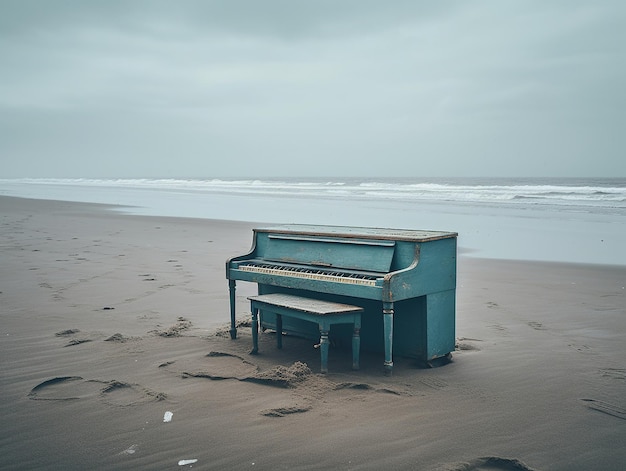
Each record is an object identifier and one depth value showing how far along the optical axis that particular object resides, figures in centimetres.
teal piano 485
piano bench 476
